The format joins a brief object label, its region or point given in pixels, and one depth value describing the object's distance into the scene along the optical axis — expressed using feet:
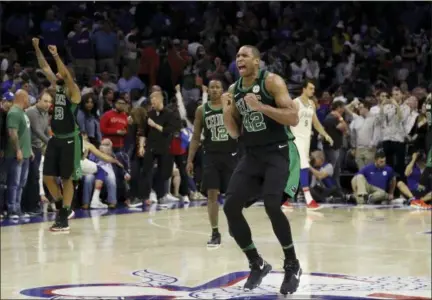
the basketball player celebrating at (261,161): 22.76
